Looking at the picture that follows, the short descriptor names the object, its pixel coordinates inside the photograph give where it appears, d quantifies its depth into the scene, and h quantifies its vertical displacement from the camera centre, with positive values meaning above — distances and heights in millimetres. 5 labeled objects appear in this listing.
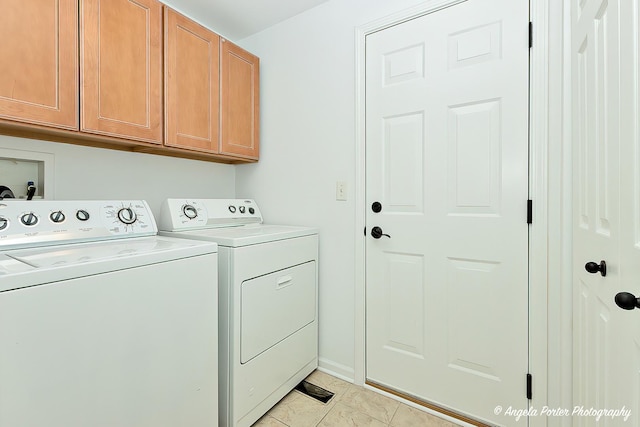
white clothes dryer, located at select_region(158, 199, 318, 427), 1358 -471
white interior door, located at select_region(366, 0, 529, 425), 1375 +24
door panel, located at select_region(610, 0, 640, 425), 650 +9
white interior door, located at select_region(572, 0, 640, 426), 671 +26
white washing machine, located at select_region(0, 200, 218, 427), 789 -354
